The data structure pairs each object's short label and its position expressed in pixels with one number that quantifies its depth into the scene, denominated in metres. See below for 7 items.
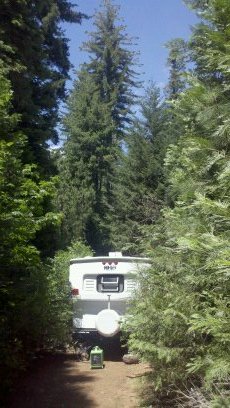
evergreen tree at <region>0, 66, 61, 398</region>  5.75
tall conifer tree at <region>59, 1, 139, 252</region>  23.05
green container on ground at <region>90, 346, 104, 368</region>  7.22
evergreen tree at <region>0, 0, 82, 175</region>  10.66
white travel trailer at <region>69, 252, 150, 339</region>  7.87
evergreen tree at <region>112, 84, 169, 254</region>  17.69
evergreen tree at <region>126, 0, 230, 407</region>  4.10
